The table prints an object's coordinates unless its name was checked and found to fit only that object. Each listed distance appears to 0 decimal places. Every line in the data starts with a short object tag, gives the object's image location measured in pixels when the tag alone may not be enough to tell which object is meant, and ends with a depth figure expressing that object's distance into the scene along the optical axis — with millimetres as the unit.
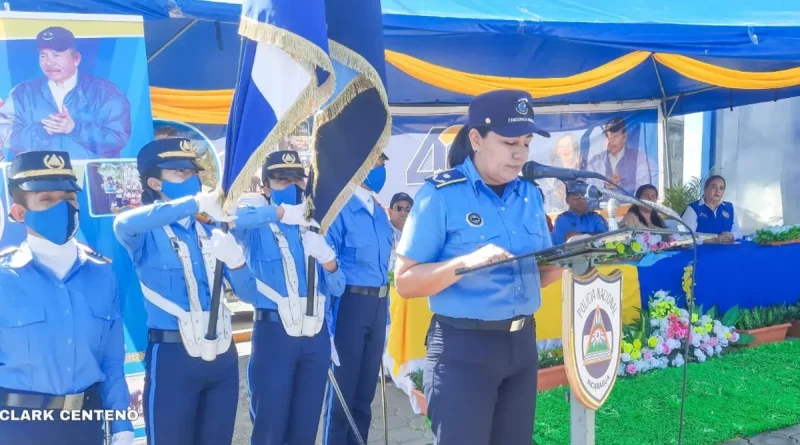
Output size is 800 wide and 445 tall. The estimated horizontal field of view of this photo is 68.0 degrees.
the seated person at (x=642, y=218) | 5793
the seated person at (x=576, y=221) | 5223
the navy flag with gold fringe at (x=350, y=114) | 1955
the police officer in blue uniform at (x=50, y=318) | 1980
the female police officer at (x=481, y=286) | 1919
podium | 1743
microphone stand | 1706
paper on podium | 1604
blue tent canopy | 3531
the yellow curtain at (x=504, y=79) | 4325
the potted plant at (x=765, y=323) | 5188
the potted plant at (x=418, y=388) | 4039
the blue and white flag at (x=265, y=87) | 1669
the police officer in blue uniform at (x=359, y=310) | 3307
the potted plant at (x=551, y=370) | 4301
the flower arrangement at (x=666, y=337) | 4551
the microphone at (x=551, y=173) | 1760
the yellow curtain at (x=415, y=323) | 4117
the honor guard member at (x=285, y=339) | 2684
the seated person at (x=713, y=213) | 6111
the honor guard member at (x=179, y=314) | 2309
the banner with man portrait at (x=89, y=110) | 2578
